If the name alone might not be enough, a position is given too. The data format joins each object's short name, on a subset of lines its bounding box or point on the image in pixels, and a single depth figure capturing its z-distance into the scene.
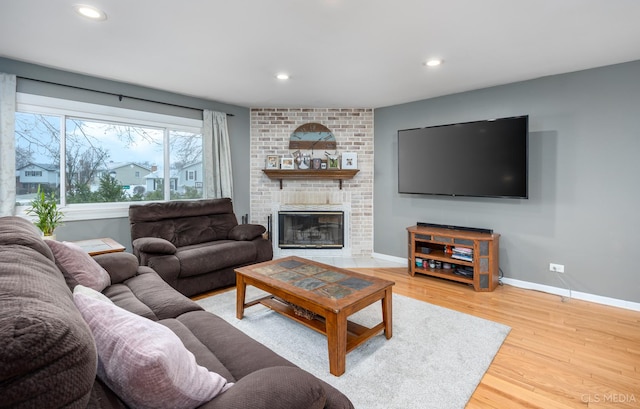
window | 3.21
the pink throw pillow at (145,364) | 0.81
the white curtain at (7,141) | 2.90
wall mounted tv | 3.42
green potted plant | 2.89
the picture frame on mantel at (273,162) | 4.93
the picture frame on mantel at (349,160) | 4.89
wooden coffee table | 1.97
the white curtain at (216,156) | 4.48
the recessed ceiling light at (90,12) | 2.09
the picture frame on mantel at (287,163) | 4.89
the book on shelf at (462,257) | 3.62
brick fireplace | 4.97
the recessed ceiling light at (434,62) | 2.98
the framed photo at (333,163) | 4.87
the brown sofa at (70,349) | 0.53
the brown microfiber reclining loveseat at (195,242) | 3.12
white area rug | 1.82
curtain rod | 3.16
